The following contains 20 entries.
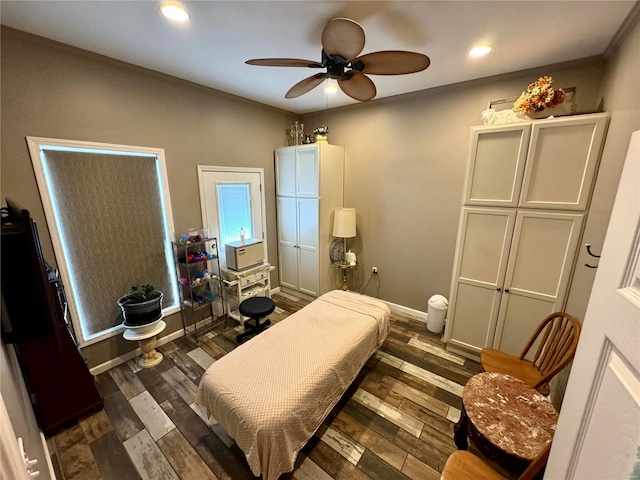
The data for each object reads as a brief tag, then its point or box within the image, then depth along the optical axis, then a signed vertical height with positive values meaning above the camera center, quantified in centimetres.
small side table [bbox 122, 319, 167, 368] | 228 -137
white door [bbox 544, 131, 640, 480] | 55 -43
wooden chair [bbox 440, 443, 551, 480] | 113 -127
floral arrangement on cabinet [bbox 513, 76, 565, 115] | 183 +68
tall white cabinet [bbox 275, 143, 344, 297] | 326 -24
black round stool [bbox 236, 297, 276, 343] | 266 -128
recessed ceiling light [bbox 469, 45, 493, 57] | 186 +104
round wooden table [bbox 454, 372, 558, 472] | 117 -117
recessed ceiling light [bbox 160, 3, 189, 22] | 144 +103
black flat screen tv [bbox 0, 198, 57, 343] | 102 -40
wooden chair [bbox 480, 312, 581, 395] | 156 -114
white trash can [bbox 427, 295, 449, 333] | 284 -138
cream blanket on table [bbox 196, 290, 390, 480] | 136 -118
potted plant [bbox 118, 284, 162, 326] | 222 -103
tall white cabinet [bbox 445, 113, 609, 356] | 182 -27
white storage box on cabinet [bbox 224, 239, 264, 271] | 303 -80
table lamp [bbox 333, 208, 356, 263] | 329 -44
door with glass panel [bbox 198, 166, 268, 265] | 293 -18
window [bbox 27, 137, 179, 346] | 196 -28
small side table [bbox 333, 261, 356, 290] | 347 -113
